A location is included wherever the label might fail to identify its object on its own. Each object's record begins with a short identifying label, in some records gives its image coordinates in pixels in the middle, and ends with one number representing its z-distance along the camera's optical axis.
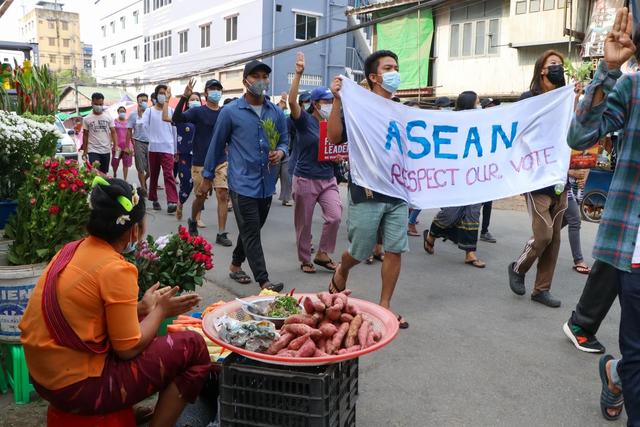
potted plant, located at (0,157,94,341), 3.32
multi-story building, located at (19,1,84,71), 91.69
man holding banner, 4.49
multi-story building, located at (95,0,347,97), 30.89
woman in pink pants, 6.42
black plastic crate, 2.43
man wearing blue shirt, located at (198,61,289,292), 5.37
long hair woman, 5.01
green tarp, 22.83
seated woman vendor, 2.43
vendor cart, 9.84
